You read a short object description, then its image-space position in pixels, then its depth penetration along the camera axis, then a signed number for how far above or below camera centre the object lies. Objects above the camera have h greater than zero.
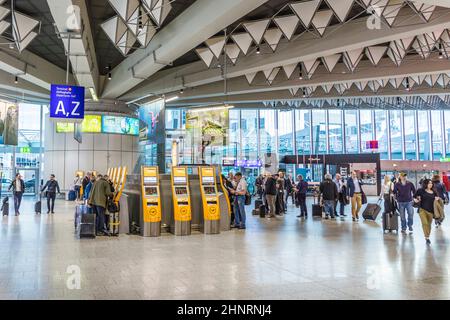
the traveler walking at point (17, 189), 13.77 -0.22
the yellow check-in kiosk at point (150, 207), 9.06 -0.63
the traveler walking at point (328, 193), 12.65 -0.50
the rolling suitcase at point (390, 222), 9.50 -1.12
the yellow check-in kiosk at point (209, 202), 9.62 -0.56
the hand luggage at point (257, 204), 15.67 -1.02
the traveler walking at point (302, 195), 13.60 -0.58
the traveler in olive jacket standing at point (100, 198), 8.95 -0.39
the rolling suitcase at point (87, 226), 8.54 -1.00
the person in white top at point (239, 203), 10.52 -0.65
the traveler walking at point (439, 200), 8.57 -0.61
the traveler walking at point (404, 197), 9.15 -0.48
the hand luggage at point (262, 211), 13.80 -1.16
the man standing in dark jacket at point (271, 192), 13.22 -0.44
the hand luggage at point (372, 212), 12.18 -1.11
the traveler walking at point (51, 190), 14.46 -0.29
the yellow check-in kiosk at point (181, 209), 9.32 -0.70
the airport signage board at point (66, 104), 11.15 +2.38
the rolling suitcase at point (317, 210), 13.59 -1.13
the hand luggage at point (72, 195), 21.87 -0.74
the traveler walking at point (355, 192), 12.49 -0.46
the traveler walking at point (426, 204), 7.91 -0.56
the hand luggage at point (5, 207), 13.30 -0.85
